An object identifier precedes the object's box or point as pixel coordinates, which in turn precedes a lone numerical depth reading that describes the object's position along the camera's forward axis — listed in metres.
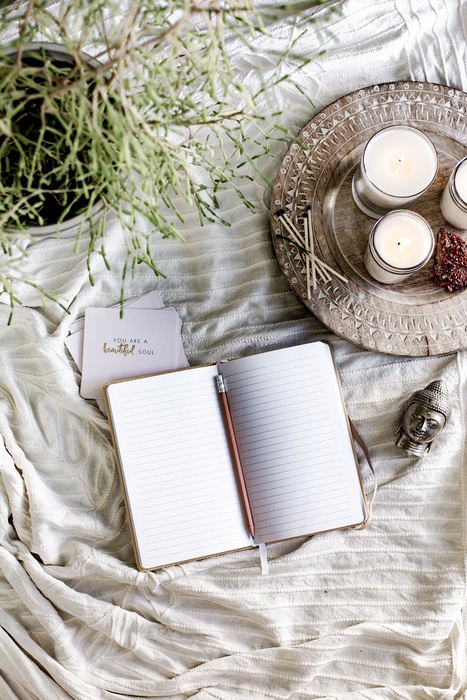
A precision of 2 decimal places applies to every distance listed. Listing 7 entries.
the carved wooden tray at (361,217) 0.99
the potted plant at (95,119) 0.57
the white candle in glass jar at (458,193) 0.94
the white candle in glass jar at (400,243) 0.94
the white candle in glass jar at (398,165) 0.97
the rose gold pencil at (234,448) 1.03
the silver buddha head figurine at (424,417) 0.99
